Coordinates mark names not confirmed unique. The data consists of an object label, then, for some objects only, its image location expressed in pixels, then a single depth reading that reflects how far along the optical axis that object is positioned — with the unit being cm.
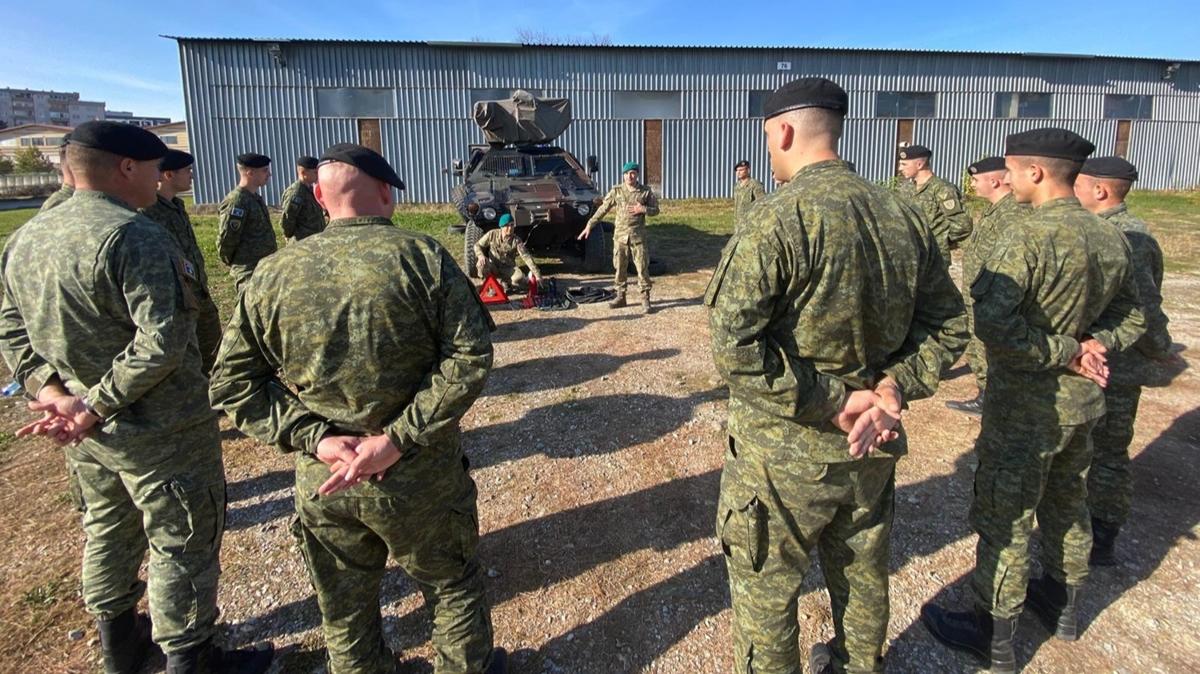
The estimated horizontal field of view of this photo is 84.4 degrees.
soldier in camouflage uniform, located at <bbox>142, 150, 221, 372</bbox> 385
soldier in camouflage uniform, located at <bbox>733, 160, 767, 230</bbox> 838
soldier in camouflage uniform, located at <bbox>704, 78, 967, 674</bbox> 169
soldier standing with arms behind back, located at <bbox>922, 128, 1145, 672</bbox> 218
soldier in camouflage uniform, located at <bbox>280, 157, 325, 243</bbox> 530
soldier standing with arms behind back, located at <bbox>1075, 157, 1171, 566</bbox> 273
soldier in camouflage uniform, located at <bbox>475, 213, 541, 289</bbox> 724
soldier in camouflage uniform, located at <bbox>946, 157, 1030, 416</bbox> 420
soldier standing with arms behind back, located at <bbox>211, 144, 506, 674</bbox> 174
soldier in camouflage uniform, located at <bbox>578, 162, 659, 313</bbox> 716
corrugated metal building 1612
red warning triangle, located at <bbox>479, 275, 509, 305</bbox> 727
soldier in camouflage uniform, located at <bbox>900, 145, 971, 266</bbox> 585
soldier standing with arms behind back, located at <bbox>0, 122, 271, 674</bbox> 202
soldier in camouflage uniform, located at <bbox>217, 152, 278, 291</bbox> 477
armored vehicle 798
